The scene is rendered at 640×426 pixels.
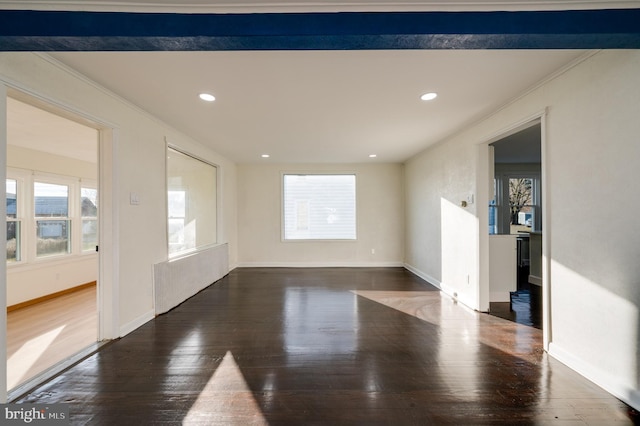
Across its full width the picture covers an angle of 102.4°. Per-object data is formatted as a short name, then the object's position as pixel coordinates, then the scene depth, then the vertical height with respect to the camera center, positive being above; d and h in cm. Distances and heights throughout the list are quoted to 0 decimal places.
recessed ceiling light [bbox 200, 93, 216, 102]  255 +120
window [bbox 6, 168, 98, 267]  391 -1
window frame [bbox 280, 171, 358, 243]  618 +23
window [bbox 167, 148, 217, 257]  380 +20
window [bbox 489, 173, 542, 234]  618 +23
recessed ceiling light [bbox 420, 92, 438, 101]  254 +119
